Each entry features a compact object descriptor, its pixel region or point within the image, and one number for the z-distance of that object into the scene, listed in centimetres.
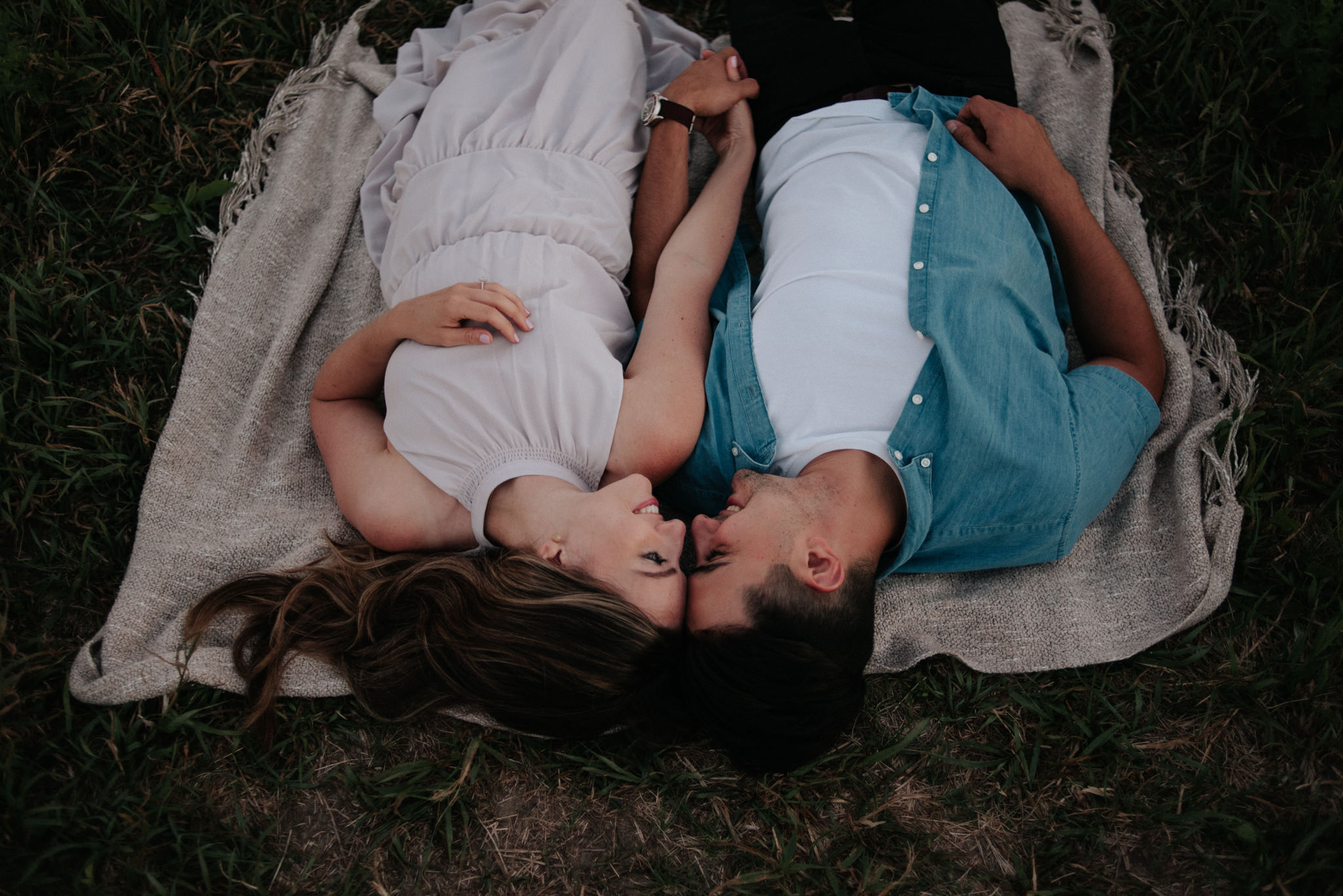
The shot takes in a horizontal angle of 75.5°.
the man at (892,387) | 233
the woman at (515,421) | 236
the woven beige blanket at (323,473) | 270
